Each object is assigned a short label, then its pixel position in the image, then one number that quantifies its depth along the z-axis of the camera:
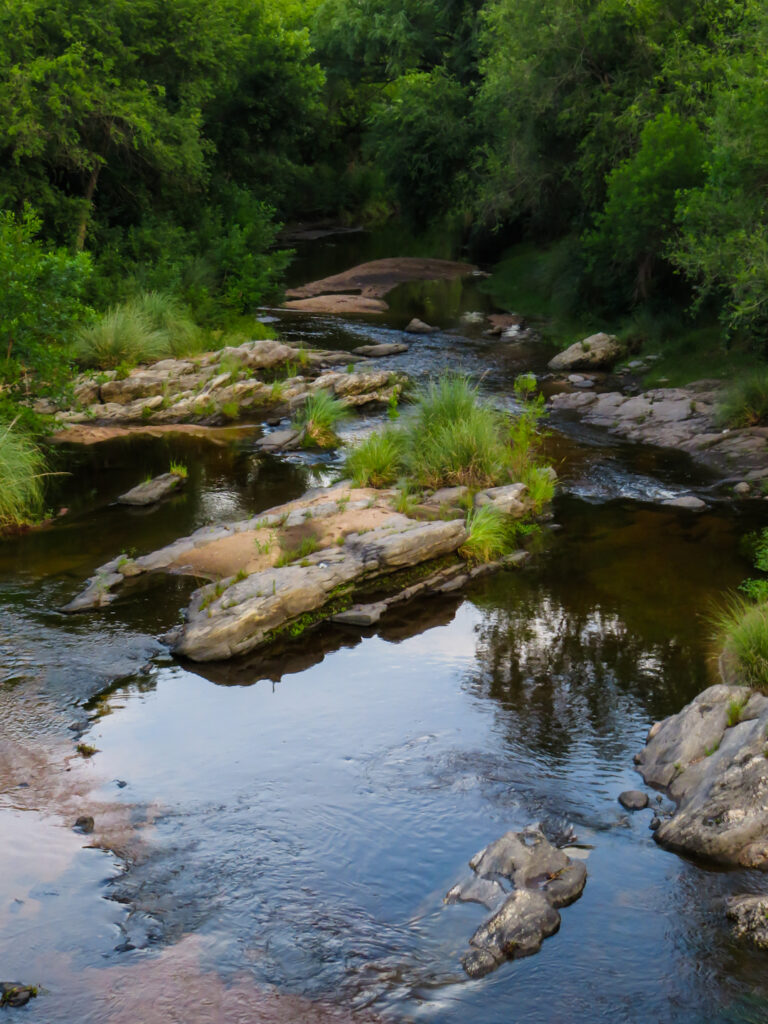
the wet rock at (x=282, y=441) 17.09
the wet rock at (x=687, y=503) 14.07
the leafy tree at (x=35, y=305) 13.33
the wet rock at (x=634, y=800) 7.29
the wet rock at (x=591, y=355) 22.48
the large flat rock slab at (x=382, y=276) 33.19
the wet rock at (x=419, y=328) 26.95
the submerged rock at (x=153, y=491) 14.16
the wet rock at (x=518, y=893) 5.81
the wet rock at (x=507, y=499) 13.28
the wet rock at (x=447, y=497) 13.33
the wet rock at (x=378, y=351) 23.84
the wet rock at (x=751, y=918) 5.81
